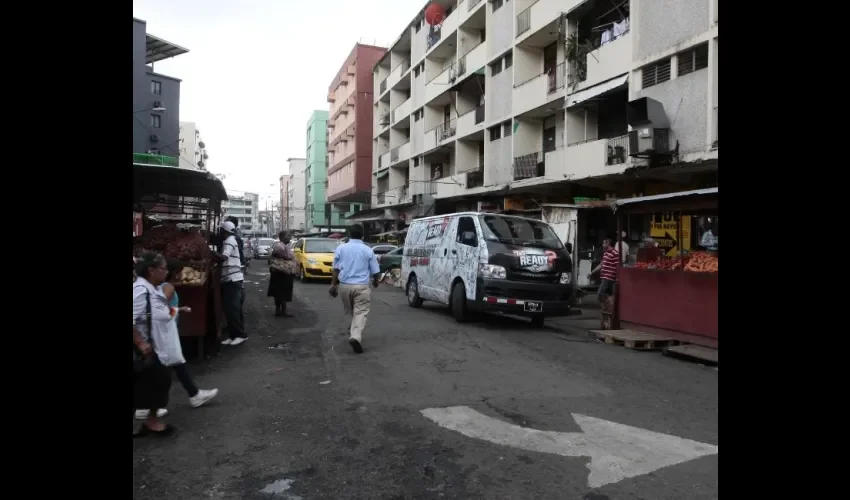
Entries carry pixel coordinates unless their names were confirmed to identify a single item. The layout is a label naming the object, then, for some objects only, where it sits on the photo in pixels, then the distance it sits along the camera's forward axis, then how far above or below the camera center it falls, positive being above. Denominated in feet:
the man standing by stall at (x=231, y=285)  28.63 -2.07
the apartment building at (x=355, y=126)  167.32 +34.03
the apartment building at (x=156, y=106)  152.66 +36.91
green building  234.58 +29.14
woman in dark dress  38.09 -2.60
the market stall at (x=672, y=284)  27.91 -1.99
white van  34.47 -1.38
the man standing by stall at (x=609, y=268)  35.70 -1.40
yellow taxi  67.87 -1.76
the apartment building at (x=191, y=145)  239.71 +40.76
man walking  27.22 -1.52
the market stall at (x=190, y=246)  24.53 -0.21
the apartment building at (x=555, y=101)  52.85 +17.25
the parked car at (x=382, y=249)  80.89 -0.79
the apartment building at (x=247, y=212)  456.04 +24.91
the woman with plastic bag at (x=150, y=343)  15.17 -2.58
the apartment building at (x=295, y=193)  335.88 +30.22
